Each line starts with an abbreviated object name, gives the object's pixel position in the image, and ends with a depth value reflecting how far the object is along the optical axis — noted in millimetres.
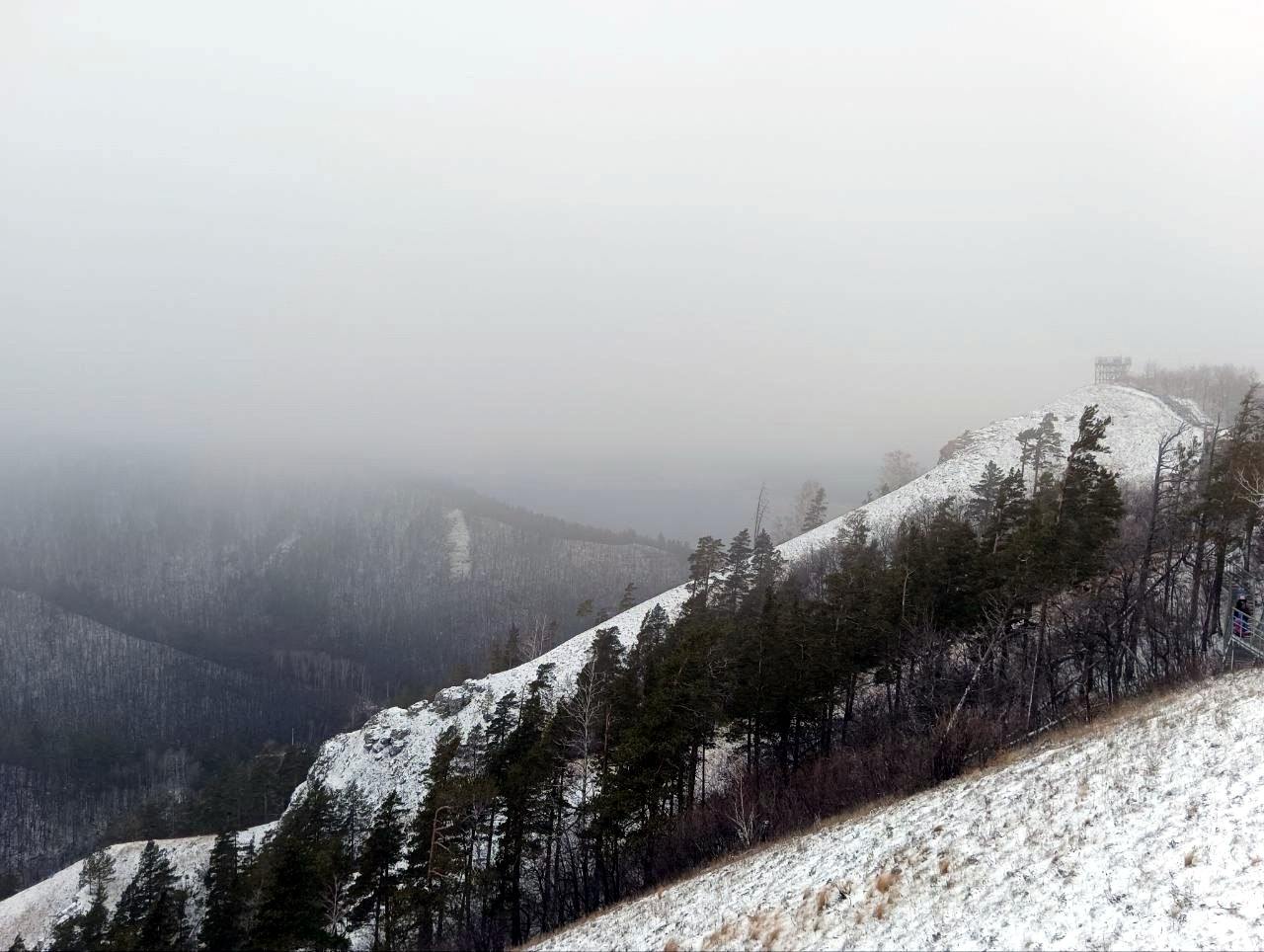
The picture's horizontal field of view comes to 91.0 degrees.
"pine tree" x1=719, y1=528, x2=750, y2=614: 54188
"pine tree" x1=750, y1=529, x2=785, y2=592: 56688
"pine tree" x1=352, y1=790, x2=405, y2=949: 24859
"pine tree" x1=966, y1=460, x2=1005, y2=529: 53281
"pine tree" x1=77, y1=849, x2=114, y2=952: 34469
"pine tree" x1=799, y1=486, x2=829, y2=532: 95188
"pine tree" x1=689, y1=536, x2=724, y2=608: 63719
